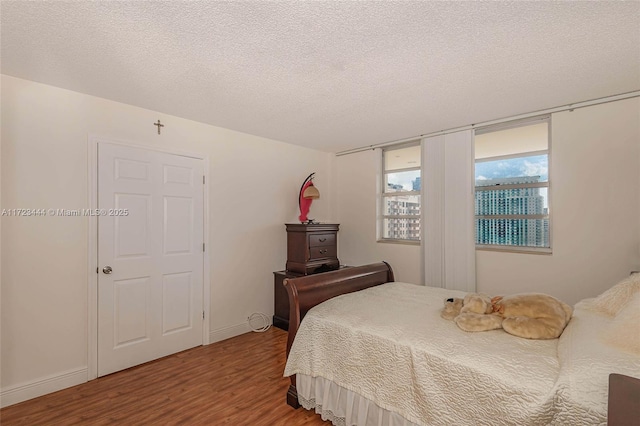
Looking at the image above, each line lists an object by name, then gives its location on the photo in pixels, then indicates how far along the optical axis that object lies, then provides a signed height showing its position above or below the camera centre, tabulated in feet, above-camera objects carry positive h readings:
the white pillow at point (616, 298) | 6.05 -1.73
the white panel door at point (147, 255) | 9.19 -1.33
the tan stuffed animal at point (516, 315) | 5.63 -2.06
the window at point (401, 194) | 13.84 +0.95
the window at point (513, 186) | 10.53 +1.00
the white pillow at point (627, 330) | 4.39 -1.78
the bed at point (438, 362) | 4.18 -2.47
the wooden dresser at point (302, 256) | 12.98 -1.87
